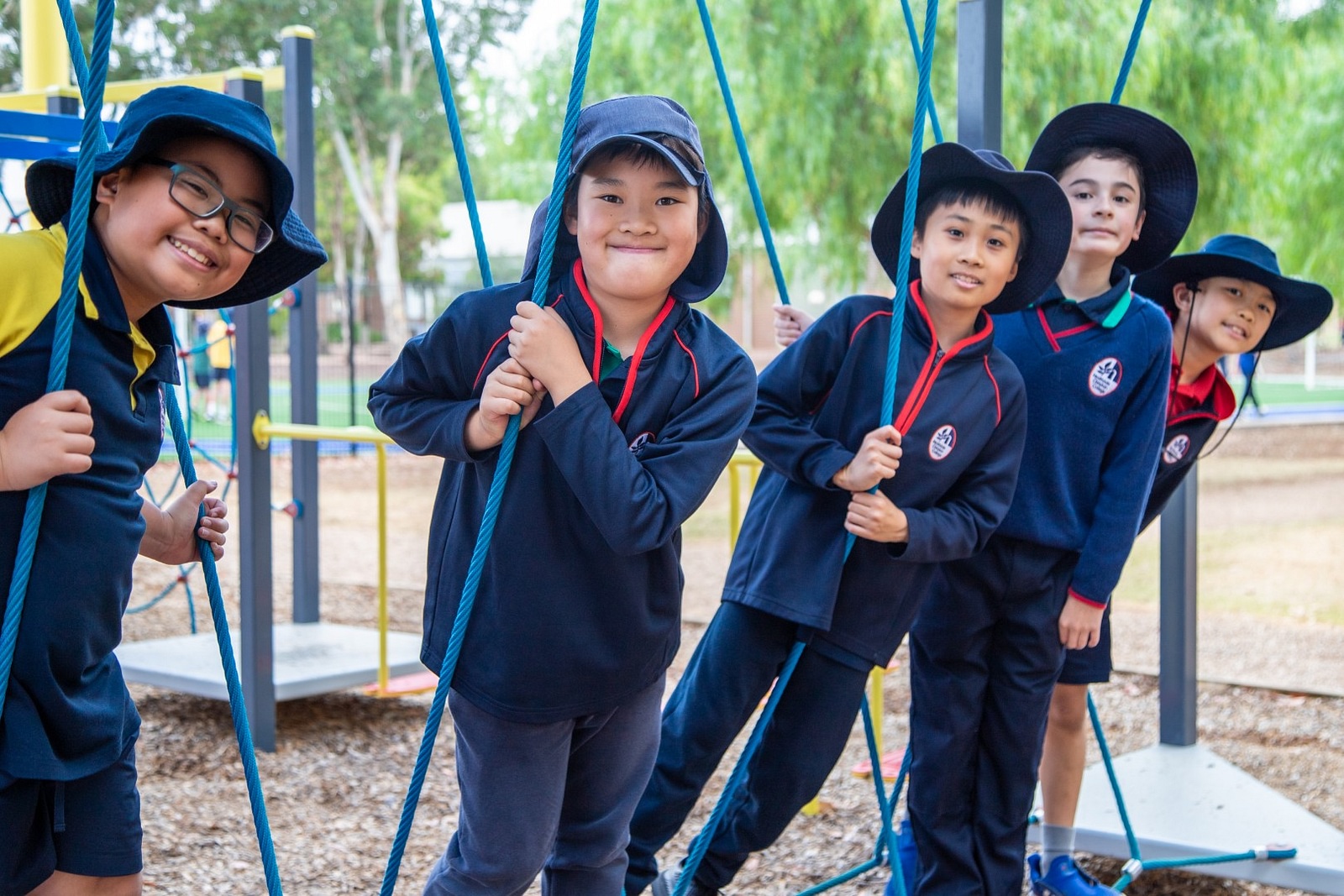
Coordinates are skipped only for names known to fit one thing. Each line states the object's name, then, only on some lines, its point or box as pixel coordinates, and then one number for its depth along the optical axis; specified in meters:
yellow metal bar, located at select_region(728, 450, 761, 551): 3.73
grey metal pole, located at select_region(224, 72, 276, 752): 4.23
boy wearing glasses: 1.58
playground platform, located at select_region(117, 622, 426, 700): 4.33
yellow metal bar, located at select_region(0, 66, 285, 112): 4.24
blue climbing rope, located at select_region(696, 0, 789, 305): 2.40
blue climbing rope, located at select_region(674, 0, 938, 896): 2.15
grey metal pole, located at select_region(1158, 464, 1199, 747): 4.02
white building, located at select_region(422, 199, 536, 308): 29.34
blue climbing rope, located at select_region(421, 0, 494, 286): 1.93
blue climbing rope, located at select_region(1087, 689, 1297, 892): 3.09
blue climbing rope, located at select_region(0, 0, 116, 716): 1.50
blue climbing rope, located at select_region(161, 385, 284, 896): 1.78
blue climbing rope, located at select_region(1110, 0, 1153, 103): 2.77
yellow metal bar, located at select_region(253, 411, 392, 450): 4.14
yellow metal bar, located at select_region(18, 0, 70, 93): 5.08
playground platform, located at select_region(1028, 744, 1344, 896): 3.12
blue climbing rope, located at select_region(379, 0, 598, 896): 1.70
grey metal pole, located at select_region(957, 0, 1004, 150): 2.98
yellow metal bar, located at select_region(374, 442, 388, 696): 4.44
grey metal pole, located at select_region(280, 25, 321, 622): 4.62
